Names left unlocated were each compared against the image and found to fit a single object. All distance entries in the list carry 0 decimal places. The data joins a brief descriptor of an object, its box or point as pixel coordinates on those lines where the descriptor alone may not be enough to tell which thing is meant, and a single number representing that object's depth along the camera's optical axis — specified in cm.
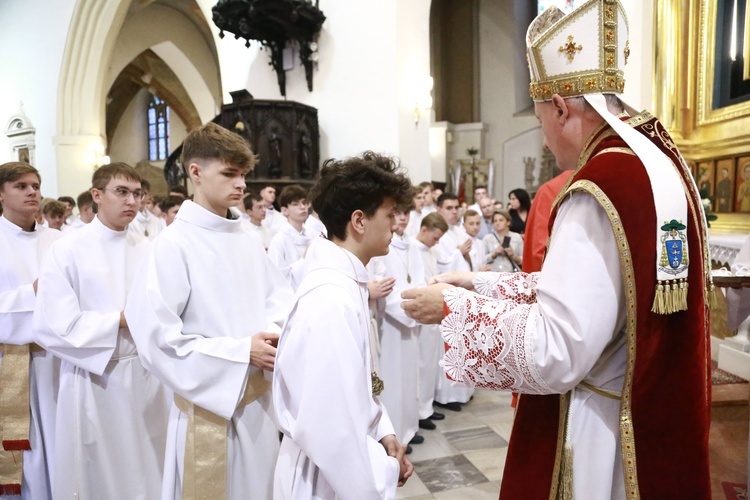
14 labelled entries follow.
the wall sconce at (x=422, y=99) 932
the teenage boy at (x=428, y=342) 489
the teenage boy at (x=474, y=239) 605
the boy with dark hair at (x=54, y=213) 526
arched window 2458
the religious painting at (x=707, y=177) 632
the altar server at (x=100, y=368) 262
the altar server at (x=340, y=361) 140
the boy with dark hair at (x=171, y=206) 610
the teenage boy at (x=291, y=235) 559
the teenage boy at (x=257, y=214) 700
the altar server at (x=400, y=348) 424
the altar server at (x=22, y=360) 288
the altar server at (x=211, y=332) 210
